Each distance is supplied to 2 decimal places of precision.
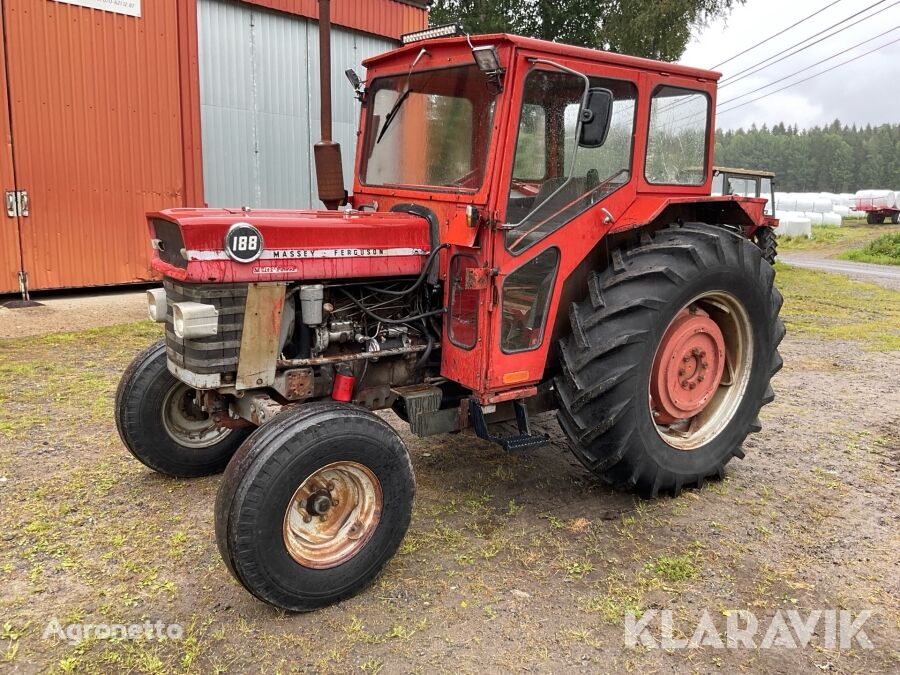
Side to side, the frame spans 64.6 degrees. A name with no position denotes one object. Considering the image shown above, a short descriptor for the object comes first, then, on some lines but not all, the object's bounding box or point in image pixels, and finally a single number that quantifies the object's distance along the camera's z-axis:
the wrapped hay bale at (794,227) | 28.33
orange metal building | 8.19
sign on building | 8.51
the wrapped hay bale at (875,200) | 37.09
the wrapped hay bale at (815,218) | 34.08
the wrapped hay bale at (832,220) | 34.81
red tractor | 2.92
